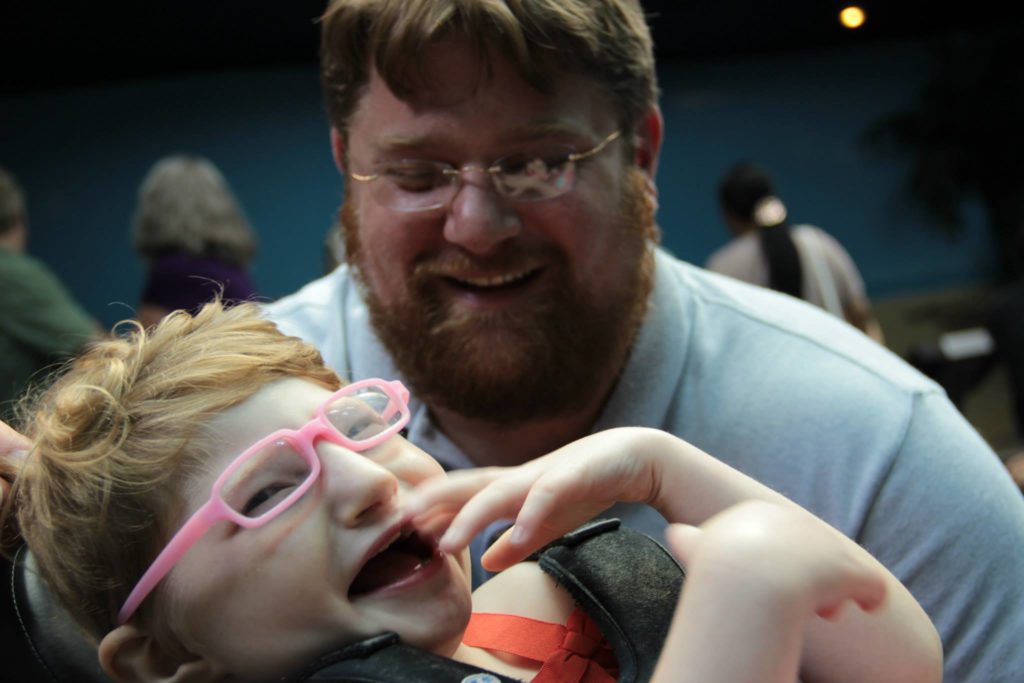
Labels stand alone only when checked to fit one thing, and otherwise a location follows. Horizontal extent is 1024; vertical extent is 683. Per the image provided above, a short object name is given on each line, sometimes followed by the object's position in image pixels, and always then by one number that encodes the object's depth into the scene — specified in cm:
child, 109
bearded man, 151
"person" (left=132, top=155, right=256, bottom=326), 311
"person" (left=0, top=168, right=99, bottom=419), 269
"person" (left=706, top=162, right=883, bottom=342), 334
